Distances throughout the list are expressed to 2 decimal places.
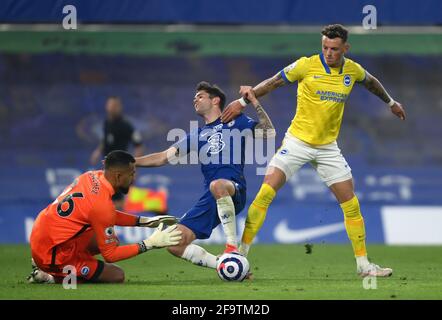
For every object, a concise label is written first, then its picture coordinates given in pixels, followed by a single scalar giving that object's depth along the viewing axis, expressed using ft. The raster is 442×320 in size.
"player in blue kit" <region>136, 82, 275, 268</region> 59.16
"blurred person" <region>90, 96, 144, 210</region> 99.66
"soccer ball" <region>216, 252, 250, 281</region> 55.88
